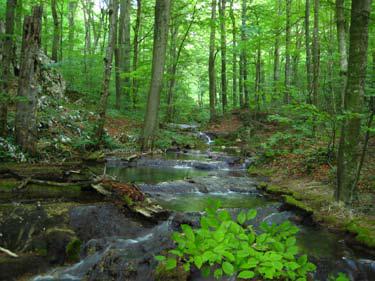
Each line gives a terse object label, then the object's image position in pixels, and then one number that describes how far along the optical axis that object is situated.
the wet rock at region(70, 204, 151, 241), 5.28
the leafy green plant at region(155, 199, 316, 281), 2.05
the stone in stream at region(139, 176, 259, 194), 8.52
